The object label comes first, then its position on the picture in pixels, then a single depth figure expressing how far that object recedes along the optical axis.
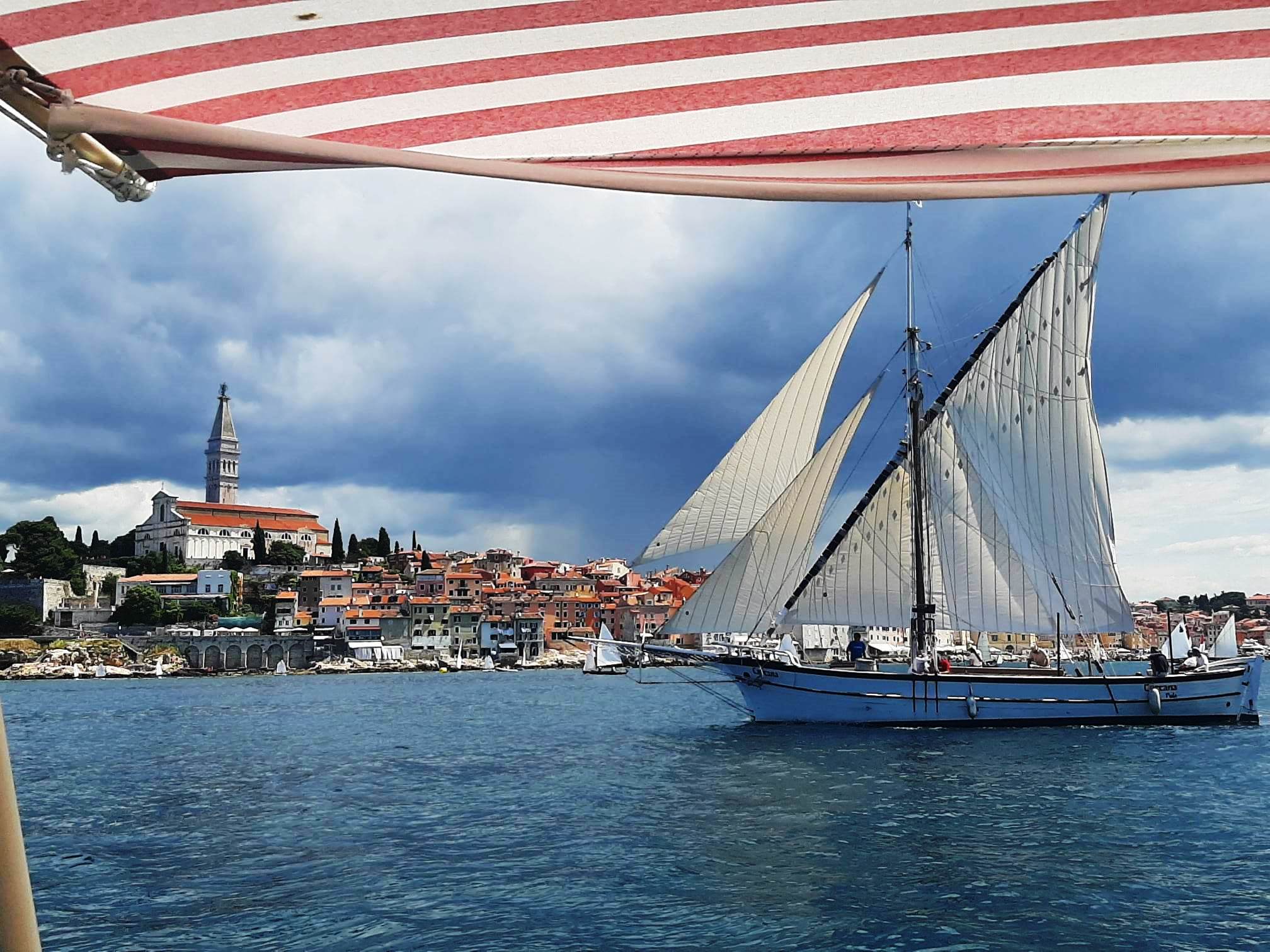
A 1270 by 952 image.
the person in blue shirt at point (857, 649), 29.98
